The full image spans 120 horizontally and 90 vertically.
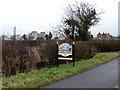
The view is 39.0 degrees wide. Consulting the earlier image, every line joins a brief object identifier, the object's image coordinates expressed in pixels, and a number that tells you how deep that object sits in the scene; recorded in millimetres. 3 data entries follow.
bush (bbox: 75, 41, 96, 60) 12970
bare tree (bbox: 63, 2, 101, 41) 23050
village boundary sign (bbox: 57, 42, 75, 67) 10374
